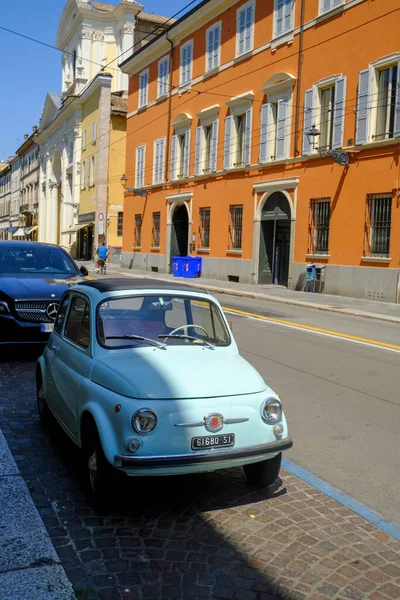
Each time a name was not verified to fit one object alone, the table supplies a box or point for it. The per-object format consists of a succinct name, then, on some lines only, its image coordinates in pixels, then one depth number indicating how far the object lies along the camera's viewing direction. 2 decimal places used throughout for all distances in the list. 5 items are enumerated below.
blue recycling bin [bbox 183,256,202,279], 31.34
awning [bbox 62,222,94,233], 50.46
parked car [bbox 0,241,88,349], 8.62
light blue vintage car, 3.97
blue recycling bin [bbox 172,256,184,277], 31.88
